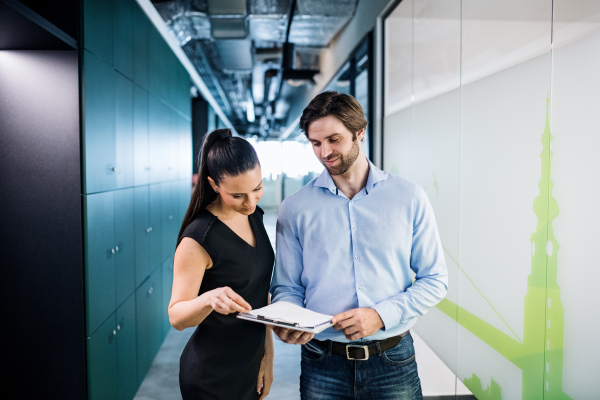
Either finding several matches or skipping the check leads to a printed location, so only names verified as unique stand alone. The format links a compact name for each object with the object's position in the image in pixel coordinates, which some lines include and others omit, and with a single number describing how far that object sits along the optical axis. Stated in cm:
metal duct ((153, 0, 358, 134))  507
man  149
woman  138
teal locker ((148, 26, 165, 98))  379
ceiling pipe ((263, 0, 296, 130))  502
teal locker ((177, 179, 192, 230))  545
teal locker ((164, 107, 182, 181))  459
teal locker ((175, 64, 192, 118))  514
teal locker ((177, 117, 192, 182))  536
